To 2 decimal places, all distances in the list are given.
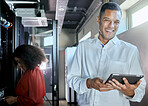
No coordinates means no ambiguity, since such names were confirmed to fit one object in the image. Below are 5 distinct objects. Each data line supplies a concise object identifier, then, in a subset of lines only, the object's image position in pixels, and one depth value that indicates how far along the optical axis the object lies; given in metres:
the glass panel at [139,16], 2.47
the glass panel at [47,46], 3.29
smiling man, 1.31
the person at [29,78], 1.85
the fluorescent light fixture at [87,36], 5.80
